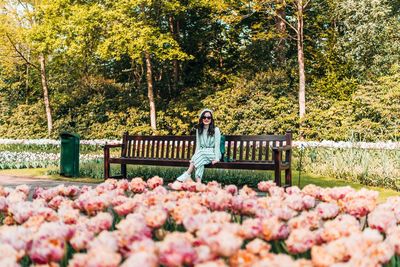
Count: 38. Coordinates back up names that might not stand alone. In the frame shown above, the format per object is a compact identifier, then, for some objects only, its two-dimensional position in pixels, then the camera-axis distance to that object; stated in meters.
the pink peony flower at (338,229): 1.89
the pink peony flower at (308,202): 2.56
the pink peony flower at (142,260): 1.34
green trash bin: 10.82
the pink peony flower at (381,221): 2.10
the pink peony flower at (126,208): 2.44
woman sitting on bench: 8.40
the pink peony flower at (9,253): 1.60
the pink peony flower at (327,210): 2.38
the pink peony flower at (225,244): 1.51
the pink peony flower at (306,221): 2.07
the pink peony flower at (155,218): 2.03
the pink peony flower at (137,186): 3.27
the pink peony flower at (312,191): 2.79
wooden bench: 8.05
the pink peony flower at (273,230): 1.91
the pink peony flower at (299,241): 1.80
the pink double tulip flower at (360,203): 2.38
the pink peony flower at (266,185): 3.15
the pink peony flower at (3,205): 2.71
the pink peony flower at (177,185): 3.20
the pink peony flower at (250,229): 1.89
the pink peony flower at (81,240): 1.85
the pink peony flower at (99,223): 2.09
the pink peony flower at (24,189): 3.12
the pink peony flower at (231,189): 3.00
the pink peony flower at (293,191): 2.79
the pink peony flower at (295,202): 2.49
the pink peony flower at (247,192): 2.87
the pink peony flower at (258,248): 1.63
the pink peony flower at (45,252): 1.63
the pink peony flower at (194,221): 1.91
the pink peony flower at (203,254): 1.49
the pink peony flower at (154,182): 3.42
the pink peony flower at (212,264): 1.39
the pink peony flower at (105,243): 1.57
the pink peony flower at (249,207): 2.43
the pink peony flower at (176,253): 1.46
